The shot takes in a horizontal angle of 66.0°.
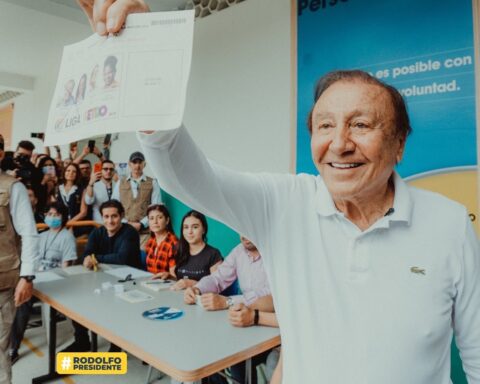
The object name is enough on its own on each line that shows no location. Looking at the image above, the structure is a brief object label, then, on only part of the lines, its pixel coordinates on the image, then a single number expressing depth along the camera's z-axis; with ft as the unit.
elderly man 2.28
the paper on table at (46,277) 8.48
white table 4.53
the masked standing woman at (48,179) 14.24
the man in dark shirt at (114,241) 10.49
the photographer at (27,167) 12.18
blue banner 7.11
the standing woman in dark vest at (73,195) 14.20
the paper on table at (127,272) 9.01
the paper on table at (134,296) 6.90
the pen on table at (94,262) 9.59
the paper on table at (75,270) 9.33
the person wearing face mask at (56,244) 10.68
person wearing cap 13.43
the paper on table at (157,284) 7.77
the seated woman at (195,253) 8.70
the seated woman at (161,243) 9.93
